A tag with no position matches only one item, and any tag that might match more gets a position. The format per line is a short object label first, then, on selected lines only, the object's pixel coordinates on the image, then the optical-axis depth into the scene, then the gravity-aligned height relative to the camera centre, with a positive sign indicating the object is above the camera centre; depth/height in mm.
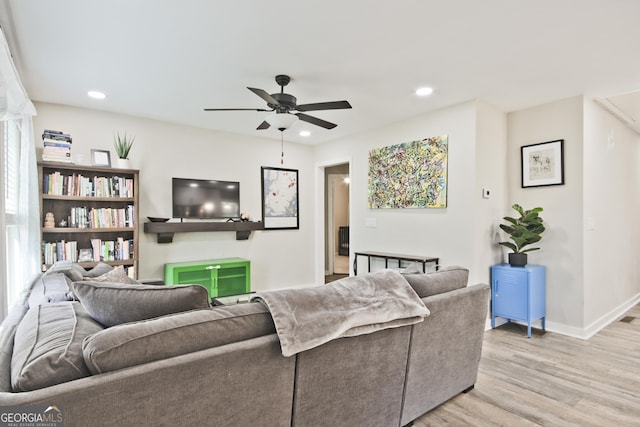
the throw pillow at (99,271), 2611 -478
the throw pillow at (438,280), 2012 -443
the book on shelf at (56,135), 3592 +786
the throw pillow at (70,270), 2340 -422
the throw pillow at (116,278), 2213 -438
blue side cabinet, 3525 -895
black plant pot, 3694 -557
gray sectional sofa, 1014 -535
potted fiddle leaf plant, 3598 -253
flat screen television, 4605 +156
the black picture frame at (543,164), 3658 +478
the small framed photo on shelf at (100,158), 3936 +596
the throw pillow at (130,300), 1376 -365
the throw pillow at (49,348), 972 -430
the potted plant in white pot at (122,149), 3980 +711
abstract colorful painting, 3979 +419
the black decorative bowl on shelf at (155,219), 4289 -112
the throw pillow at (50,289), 1792 -443
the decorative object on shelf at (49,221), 3602 -107
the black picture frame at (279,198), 5414 +177
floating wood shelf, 4238 -235
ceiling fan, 2924 +877
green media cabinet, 4340 -848
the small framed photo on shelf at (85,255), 3729 -484
